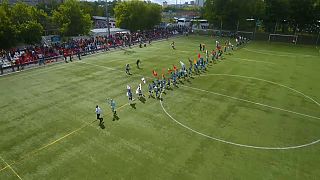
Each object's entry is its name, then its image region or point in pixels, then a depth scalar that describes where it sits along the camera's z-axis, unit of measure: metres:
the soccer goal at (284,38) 68.50
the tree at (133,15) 75.12
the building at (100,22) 101.44
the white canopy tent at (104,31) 65.38
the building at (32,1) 149.74
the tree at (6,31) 44.75
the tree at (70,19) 57.92
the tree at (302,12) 69.56
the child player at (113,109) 22.98
